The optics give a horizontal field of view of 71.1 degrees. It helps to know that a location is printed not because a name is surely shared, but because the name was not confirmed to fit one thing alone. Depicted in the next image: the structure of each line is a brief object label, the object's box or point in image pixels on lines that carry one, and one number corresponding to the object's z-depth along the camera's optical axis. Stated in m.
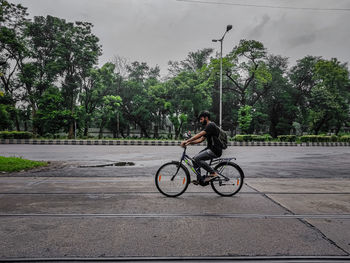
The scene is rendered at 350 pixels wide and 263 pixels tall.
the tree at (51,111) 33.53
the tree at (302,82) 44.53
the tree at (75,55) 34.69
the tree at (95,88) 34.90
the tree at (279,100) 44.70
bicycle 4.87
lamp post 22.15
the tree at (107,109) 33.98
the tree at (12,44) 31.90
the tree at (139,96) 39.84
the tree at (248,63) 35.19
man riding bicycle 4.81
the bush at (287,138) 30.90
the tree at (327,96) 39.22
